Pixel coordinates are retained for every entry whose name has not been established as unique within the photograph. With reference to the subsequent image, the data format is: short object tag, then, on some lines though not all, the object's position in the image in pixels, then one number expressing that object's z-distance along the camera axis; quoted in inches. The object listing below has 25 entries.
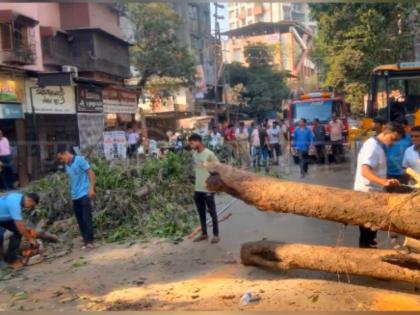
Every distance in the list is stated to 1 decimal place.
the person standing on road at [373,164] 224.5
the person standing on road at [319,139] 677.3
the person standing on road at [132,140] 612.4
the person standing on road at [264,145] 709.9
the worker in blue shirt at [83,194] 305.6
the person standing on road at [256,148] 706.8
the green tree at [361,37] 593.6
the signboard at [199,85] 1191.3
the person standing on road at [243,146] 689.0
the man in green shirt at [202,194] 298.0
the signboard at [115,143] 558.7
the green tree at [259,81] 1678.2
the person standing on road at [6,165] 541.0
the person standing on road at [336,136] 703.1
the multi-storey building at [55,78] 634.2
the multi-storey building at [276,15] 2041.3
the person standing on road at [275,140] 715.4
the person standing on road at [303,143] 575.2
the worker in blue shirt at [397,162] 268.5
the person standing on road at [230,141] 665.6
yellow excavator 490.0
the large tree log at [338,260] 197.5
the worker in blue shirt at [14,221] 267.6
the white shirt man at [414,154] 252.8
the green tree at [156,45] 1012.5
